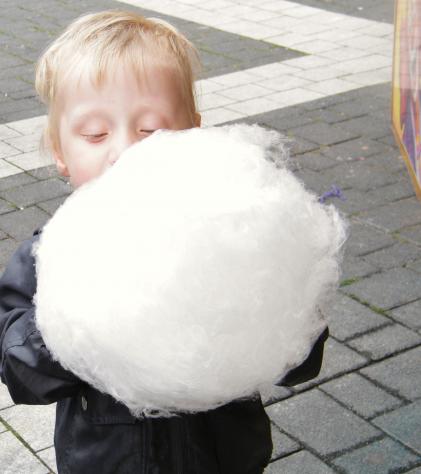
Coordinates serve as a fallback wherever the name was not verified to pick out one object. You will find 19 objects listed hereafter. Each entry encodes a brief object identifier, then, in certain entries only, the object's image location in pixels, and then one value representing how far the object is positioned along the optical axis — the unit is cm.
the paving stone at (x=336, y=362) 345
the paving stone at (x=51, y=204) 493
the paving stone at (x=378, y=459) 300
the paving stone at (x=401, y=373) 338
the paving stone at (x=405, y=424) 311
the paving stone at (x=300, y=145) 556
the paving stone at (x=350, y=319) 374
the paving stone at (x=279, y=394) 333
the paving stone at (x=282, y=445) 308
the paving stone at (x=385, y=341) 359
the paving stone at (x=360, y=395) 328
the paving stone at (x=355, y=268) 417
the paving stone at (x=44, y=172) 536
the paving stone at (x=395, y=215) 465
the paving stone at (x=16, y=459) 305
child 196
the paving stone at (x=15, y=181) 526
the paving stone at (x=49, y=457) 306
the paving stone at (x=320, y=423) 312
